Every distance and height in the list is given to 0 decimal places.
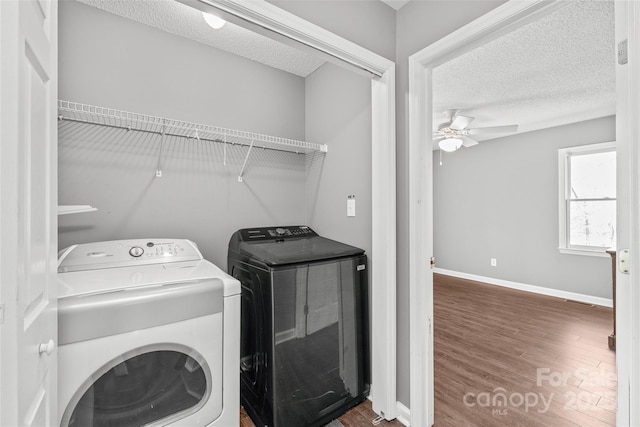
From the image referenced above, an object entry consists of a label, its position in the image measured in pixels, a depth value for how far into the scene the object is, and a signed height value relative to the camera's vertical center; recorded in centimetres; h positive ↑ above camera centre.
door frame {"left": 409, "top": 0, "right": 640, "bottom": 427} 144 +2
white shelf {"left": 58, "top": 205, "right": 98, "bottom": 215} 123 +2
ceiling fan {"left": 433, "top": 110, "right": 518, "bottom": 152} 326 +100
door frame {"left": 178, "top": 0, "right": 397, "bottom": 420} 155 -2
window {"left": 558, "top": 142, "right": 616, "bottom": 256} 373 +18
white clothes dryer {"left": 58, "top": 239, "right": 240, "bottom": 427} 95 -49
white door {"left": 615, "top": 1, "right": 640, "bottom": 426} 87 +2
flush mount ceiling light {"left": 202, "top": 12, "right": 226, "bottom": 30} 160 +108
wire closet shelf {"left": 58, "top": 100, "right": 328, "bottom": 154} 157 +54
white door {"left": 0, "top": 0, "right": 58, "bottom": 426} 49 +0
